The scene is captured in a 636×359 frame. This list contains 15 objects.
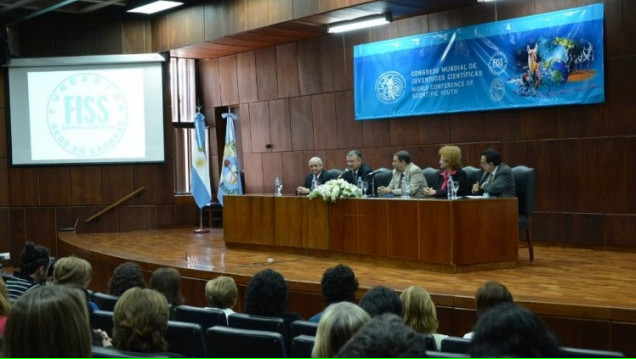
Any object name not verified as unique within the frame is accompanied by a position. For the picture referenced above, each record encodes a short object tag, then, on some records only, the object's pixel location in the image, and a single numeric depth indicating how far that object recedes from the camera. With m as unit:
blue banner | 7.23
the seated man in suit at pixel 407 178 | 6.79
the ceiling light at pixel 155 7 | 10.33
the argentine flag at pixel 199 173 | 11.15
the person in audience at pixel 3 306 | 3.06
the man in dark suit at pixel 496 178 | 6.26
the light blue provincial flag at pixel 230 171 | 10.88
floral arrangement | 6.89
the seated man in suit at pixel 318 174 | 7.92
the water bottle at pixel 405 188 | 6.80
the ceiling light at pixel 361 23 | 8.62
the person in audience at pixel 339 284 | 3.65
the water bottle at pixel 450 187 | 6.08
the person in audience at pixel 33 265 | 4.85
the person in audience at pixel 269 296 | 3.56
